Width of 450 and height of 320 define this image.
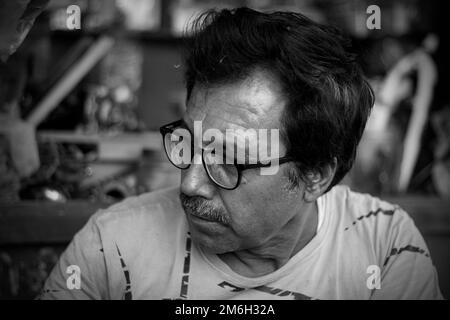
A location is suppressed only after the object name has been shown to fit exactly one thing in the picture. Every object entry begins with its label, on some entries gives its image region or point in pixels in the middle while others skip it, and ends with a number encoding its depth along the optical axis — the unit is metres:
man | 1.19
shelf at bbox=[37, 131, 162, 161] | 2.33
